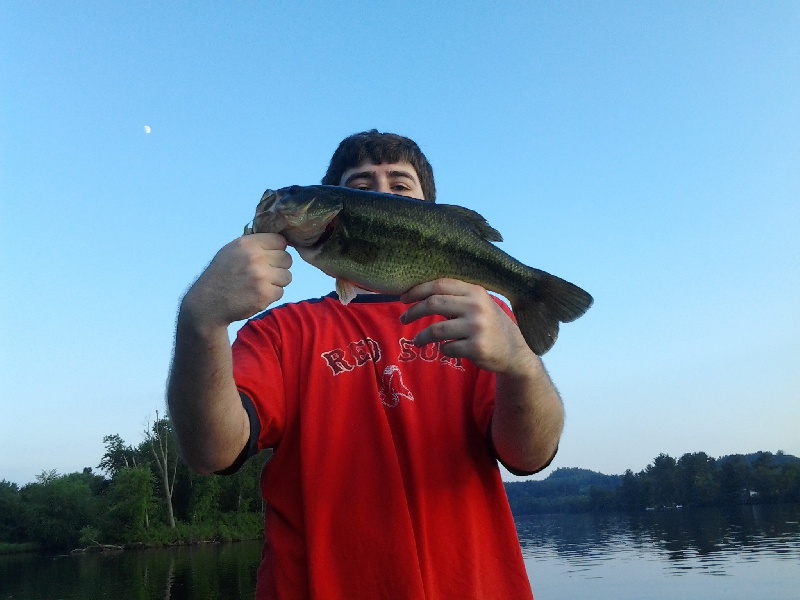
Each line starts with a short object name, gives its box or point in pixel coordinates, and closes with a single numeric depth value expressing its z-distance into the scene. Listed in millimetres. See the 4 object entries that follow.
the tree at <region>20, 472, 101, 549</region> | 66562
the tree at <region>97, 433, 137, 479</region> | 75019
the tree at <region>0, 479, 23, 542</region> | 70625
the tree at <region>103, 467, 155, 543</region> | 61219
